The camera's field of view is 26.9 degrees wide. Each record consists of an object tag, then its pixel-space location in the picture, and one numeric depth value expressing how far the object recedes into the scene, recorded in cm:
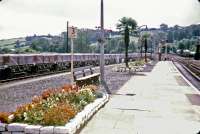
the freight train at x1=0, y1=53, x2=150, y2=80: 3066
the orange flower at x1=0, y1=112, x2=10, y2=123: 904
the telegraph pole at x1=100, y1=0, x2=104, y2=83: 2441
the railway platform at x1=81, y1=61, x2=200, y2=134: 1025
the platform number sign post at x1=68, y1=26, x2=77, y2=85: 1498
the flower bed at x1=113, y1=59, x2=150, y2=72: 4294
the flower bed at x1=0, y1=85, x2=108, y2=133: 908
